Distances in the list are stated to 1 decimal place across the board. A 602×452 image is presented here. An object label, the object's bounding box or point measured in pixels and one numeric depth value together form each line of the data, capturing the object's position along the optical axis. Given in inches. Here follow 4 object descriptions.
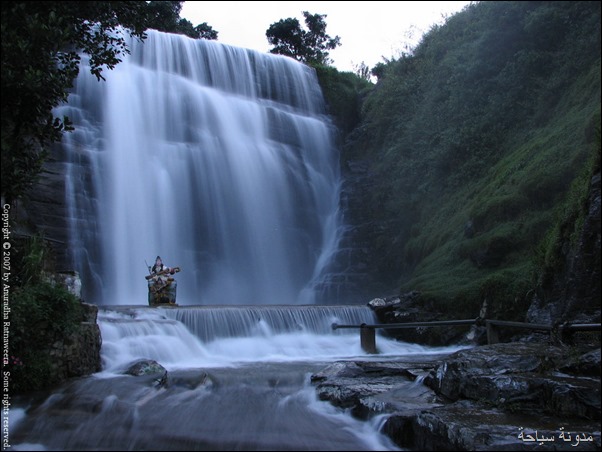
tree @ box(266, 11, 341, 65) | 1574.8
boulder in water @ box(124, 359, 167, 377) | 360.8
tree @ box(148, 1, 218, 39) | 1339.8
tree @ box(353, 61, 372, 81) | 1382.1
